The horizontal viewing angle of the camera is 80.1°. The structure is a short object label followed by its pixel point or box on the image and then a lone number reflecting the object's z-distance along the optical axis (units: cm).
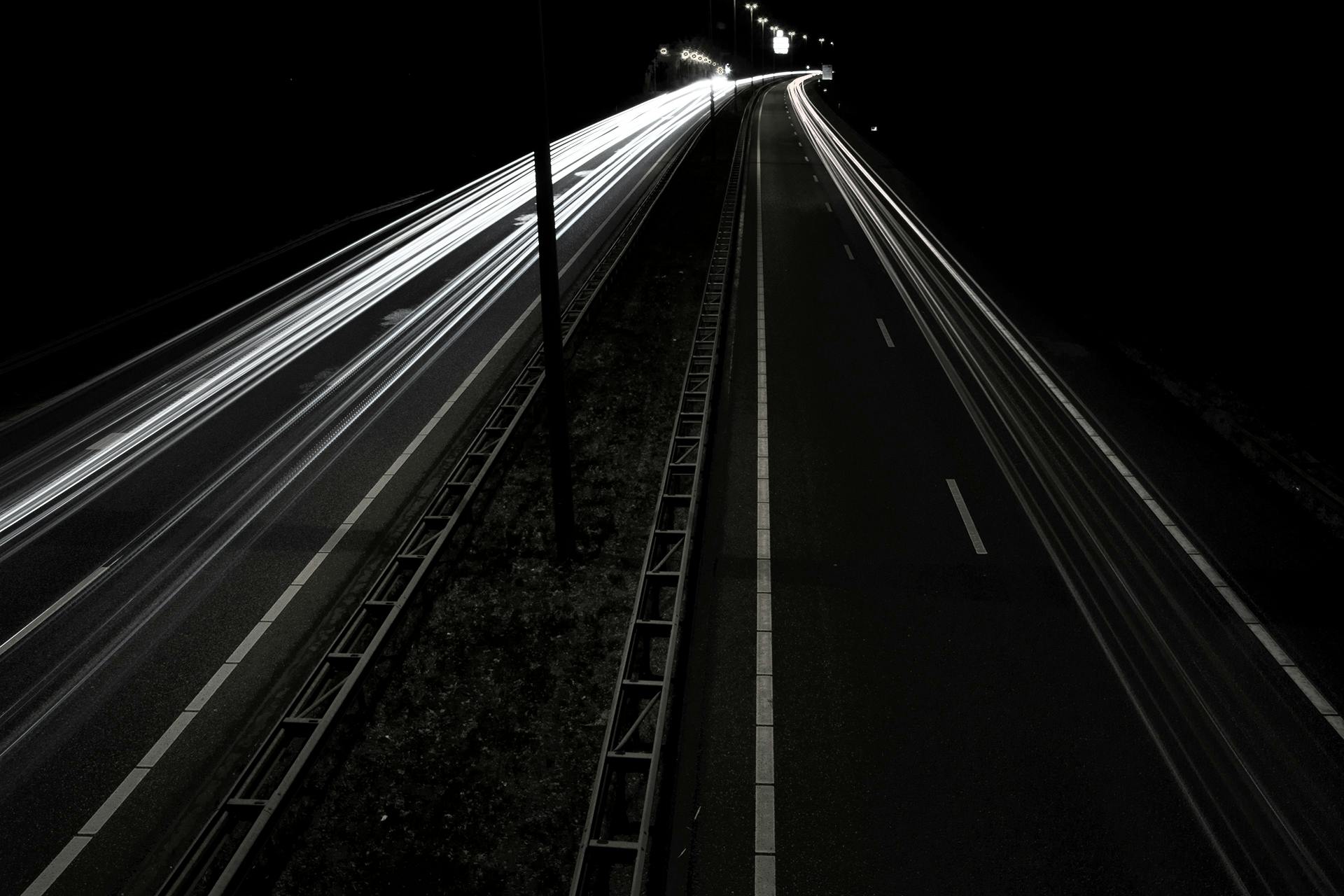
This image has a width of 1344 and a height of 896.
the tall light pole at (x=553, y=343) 877
